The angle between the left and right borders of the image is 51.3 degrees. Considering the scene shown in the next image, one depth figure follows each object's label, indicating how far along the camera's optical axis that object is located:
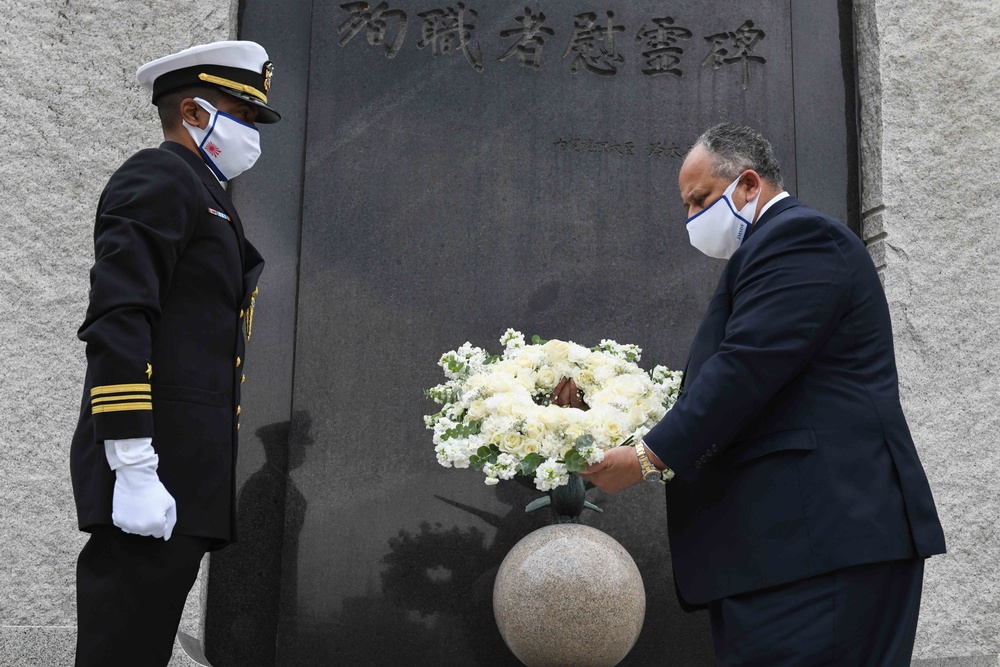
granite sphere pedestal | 3.33
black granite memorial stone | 4.13
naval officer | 2.28
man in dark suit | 2.34
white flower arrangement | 3.13
